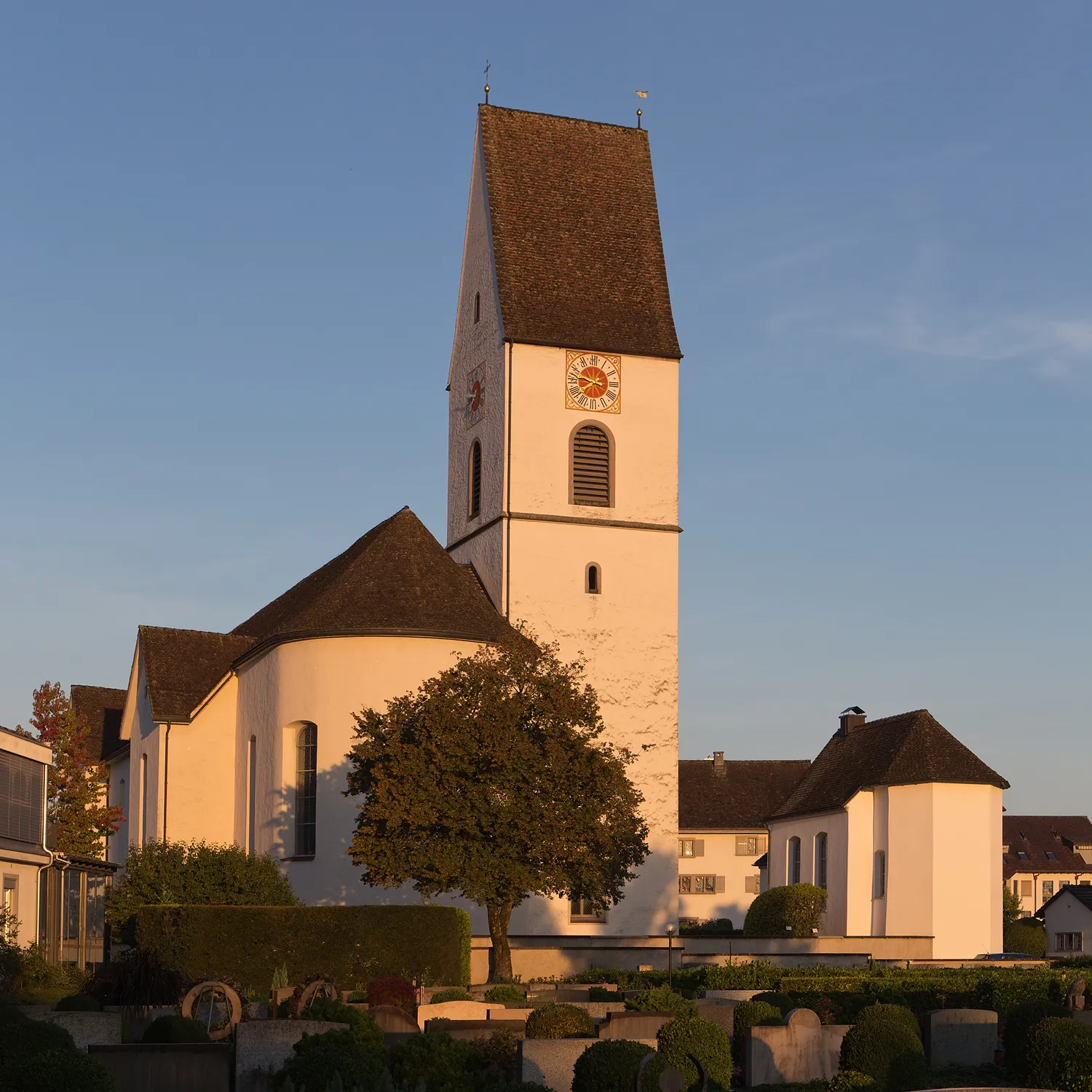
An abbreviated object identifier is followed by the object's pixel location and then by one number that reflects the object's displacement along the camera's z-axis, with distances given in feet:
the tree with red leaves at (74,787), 187.93
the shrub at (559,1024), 65.31
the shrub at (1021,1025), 61.16
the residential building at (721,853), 296.10
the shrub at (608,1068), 53.93
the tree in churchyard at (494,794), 115.14
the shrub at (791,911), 187.21
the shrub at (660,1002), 72.79
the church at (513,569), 140.36
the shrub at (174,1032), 61.82
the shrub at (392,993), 81.46
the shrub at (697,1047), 58.34
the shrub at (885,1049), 62.28
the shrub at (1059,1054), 58.44
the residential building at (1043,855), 408.05
